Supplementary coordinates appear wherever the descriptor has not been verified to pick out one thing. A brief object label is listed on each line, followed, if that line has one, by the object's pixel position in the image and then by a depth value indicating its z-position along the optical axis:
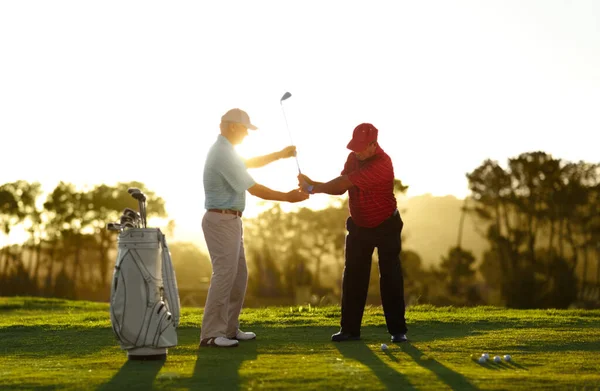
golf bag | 8.43
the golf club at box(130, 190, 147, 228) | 8.69
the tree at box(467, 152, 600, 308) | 52.72
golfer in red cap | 10.14
